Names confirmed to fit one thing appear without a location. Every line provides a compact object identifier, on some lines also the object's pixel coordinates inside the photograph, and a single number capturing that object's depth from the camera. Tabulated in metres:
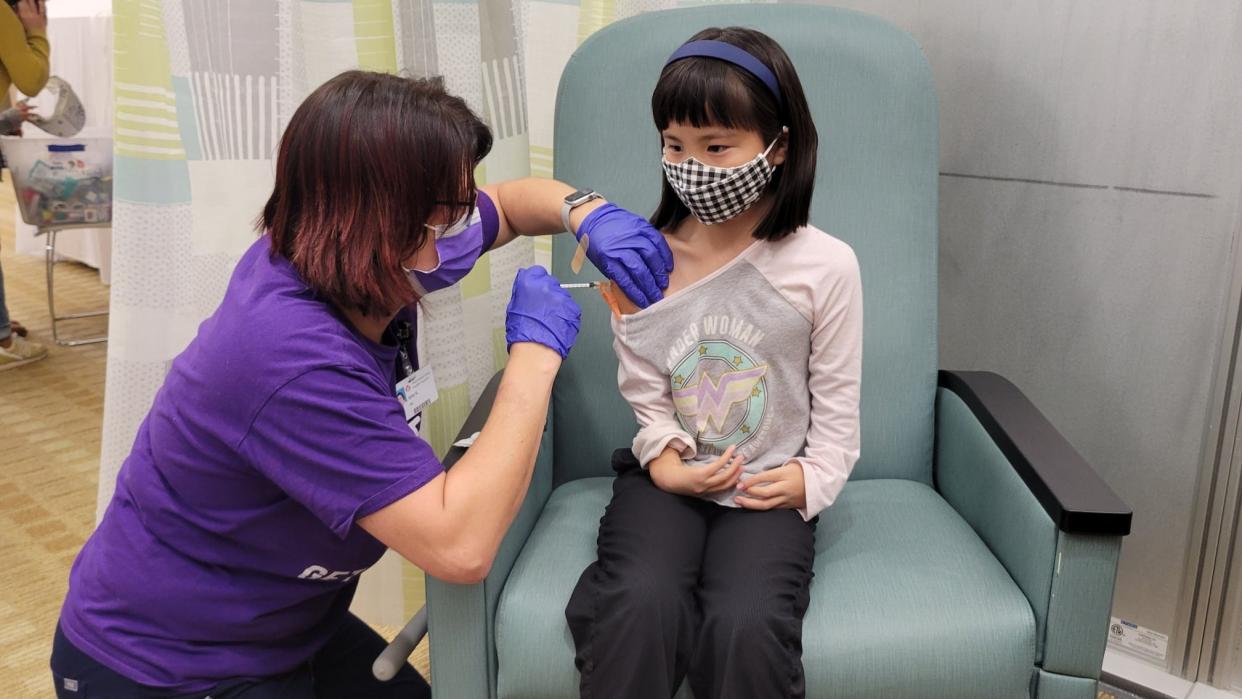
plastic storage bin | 3.05
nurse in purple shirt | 0.94
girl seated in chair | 1.11
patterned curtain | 1.39
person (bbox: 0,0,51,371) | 2.69
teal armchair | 1.11
